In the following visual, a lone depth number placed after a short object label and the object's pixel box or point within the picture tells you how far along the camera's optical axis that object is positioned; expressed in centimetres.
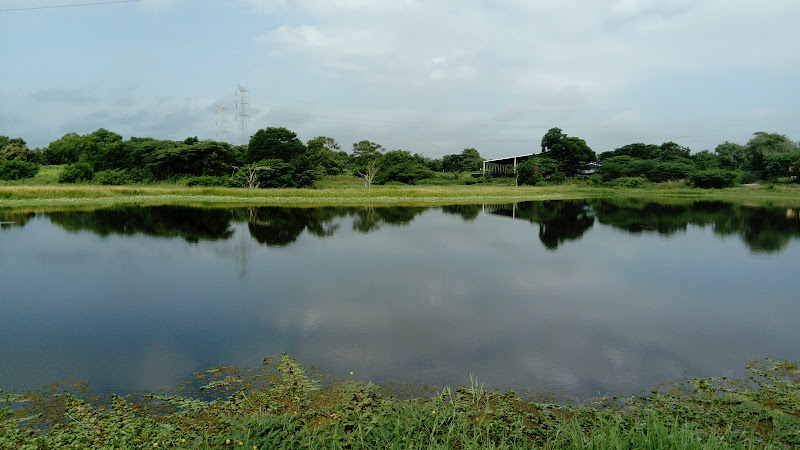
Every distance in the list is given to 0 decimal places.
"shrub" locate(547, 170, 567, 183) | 5969
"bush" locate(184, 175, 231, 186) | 4397
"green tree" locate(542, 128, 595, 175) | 6500
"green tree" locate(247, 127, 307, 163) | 4824
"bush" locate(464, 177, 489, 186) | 5998
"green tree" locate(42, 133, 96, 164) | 5988
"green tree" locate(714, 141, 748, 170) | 6506
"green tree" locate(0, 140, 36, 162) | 4981
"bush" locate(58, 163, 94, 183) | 4500
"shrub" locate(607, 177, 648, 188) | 5666
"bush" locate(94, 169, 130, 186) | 4466
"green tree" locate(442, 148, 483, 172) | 7738
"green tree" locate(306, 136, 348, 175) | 5771
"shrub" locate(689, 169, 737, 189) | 5275
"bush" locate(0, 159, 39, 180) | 4353
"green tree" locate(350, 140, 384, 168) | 6512
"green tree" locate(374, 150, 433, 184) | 5540
